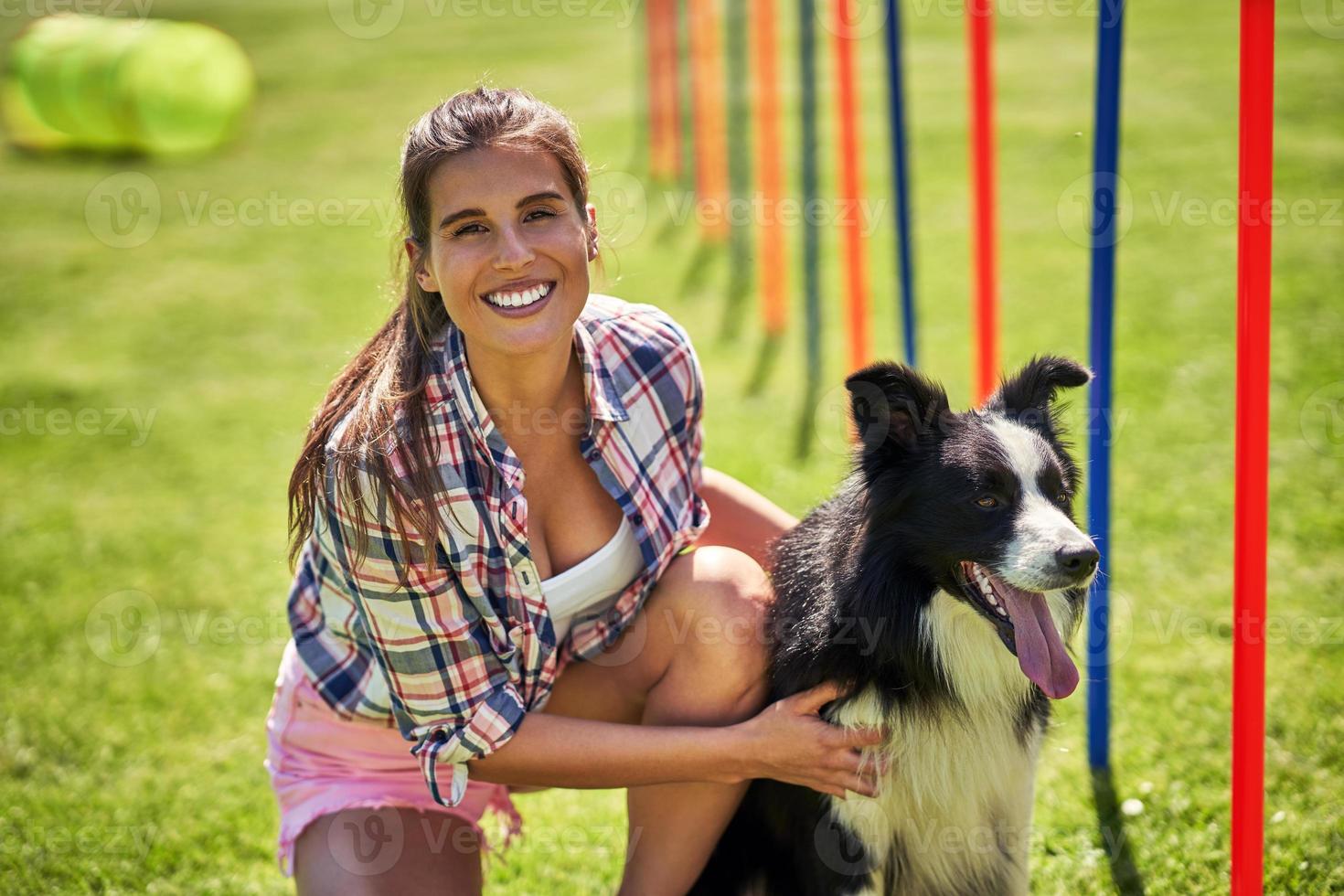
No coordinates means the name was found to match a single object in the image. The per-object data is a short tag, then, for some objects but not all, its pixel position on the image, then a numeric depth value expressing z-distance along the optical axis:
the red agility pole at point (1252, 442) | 3.96
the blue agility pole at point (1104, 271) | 5.39
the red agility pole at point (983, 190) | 6.87
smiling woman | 4.59
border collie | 4.39
